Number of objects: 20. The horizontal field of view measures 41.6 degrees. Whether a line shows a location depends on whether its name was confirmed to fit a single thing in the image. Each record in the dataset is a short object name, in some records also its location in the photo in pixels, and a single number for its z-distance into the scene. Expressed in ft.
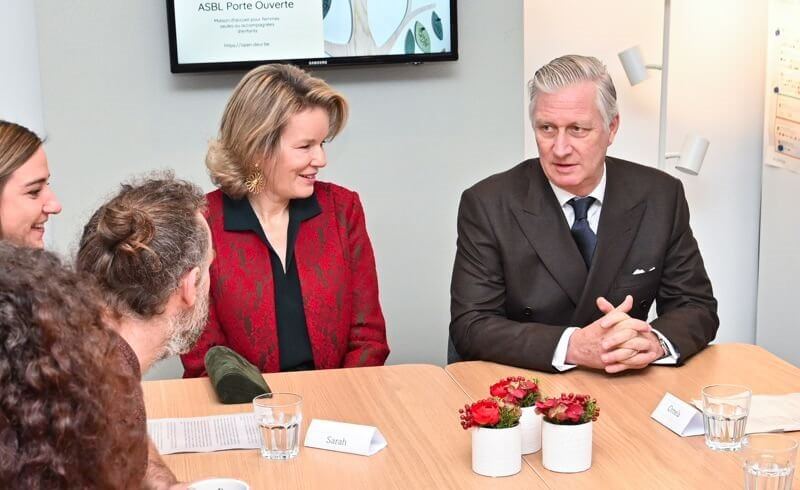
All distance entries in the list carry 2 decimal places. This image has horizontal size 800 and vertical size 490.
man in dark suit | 9.83
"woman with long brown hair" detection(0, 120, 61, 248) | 9.26
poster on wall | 14.53
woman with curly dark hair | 2.91
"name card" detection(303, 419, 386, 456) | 7.09
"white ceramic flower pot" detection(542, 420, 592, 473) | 6.67
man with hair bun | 6.97
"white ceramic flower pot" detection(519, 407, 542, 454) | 7.00
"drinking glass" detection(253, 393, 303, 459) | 7.02
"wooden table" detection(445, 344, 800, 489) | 6.60
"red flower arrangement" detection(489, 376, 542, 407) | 6.94
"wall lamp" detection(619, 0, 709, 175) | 14.40
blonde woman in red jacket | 10.07
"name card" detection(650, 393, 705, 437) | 7.25
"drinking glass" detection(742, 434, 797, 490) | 6.07
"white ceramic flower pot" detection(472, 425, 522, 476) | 6.63
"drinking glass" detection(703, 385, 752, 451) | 6.97
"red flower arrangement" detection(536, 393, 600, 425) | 6.73
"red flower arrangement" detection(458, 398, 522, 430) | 6.64
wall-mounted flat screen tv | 12.83
